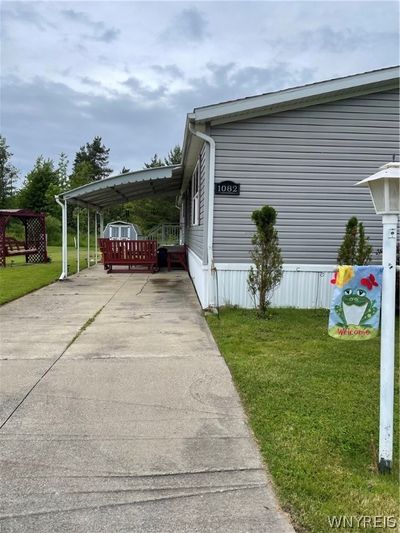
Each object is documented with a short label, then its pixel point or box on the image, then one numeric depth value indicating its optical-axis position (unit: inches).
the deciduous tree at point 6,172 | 2115.9
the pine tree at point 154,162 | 1784.0
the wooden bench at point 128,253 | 550.3
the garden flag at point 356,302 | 103.8
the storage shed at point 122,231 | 868.6
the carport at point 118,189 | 442.0
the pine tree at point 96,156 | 2551.7
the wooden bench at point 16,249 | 708.7
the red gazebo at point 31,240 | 716.0
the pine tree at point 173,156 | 1628.9
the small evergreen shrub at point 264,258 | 260.2
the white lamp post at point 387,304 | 101.6
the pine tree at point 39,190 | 1722.4
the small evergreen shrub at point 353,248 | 267.9
